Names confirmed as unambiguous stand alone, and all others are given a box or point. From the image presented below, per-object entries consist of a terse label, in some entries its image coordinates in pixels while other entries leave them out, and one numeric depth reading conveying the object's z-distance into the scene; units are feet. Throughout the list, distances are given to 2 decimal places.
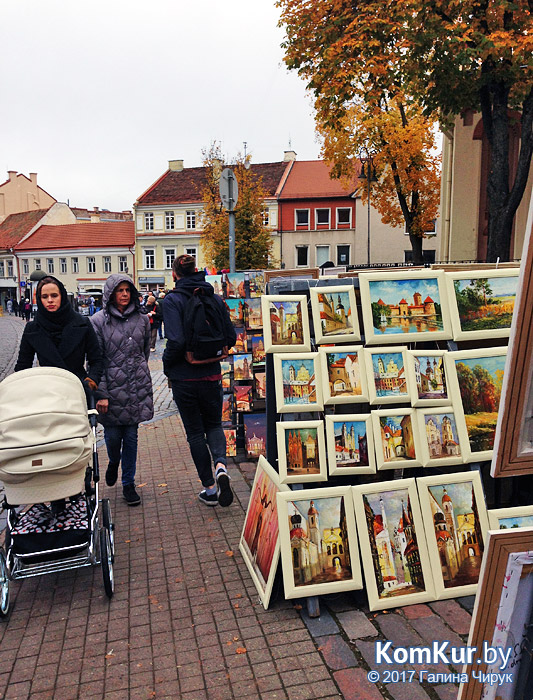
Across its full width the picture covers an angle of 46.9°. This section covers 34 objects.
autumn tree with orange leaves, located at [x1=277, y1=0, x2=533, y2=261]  36.55
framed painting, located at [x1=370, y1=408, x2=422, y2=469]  12.38
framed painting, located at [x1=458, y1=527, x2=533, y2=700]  5.83
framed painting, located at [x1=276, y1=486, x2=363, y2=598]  11.90
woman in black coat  16.26
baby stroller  12.32
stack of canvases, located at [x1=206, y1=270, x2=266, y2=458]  22.67
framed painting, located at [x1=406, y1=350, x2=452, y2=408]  12.61
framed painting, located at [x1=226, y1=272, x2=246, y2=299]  23.52
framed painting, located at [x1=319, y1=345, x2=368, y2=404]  12.64
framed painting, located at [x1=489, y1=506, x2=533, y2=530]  9.59
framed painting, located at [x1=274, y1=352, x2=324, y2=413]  12.70
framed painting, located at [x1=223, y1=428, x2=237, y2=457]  22.90
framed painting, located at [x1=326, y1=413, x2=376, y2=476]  12.35
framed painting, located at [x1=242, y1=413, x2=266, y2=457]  22.59
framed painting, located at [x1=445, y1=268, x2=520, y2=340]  13.14
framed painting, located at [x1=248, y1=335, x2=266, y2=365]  22.44
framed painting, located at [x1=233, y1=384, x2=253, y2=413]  22.81
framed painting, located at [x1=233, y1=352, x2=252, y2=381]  22.84
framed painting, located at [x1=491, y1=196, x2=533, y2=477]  5.72
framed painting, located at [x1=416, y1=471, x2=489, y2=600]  12.06
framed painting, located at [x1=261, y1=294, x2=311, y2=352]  13.43
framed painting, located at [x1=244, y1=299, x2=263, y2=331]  23.07
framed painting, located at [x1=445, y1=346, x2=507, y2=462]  12.50
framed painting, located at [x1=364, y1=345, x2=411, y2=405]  12.59
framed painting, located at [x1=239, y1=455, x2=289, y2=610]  12.42
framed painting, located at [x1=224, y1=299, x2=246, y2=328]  23.12
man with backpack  16.98
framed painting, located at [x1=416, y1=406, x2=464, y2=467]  12.37
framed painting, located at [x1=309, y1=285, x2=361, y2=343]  13.32
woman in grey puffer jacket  18.11
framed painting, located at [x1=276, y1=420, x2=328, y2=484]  12.31
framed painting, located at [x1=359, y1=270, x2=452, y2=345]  13.00
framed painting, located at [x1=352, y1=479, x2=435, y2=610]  11.87
